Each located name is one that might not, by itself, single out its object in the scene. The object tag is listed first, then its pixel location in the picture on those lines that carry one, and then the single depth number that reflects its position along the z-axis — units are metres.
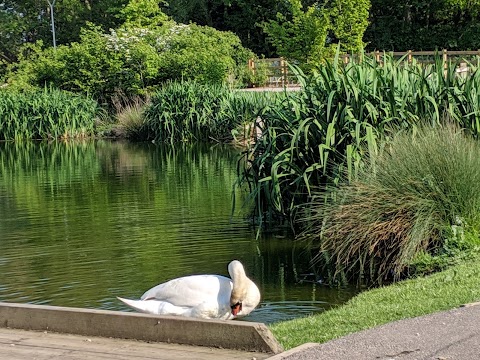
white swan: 7.04
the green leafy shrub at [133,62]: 45.03
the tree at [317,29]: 49.00
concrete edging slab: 5.79
